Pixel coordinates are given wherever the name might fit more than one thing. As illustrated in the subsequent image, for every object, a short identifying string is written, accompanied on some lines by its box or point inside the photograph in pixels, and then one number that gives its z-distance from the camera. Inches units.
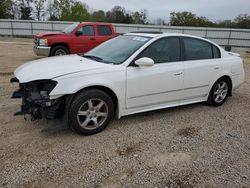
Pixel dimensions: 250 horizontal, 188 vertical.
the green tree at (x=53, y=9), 1485.7
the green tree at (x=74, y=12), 1408.0
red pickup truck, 304.8
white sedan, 107.9
